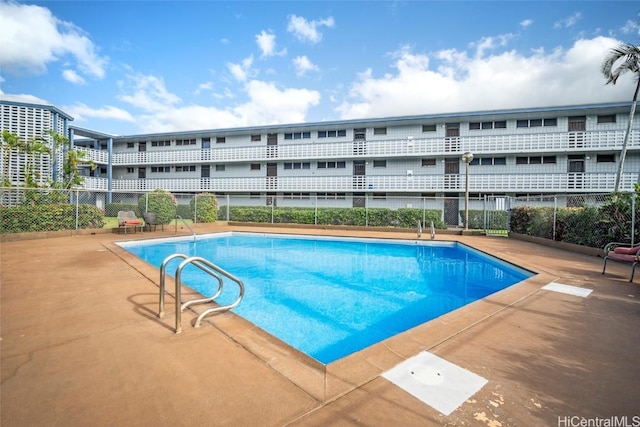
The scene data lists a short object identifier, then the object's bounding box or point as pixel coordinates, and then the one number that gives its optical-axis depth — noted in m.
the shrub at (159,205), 17.22
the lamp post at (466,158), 15.64
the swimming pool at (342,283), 4.97
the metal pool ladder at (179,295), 3.21
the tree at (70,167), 18.12
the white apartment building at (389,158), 20.62
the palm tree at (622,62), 14.60
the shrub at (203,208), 19.56
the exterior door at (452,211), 22.00
